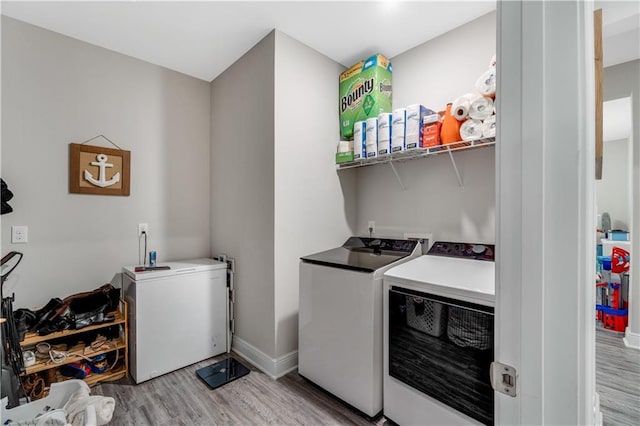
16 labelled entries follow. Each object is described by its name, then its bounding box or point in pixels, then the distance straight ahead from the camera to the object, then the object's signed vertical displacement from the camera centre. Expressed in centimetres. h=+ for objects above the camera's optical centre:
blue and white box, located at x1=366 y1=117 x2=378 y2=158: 222 +58
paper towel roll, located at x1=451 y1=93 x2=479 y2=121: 180 +67
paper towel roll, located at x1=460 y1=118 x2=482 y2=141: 176 +51
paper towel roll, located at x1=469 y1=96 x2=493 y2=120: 172 +63
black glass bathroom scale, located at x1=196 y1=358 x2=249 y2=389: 206 -122
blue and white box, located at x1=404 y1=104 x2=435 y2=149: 200 +61
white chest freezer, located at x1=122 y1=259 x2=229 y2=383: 207 -81
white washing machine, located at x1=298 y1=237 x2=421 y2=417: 167 -69
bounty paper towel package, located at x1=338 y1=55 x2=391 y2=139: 235 +103
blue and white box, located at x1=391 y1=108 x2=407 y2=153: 207 +60
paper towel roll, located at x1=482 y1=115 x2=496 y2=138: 169 +50
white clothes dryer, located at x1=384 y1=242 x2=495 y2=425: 129 -66
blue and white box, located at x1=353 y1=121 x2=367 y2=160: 231 +58
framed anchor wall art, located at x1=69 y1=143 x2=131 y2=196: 220 +34
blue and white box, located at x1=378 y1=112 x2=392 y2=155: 214 +59
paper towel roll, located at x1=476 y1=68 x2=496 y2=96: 168 +77
